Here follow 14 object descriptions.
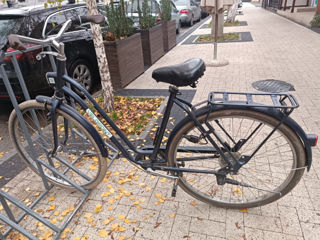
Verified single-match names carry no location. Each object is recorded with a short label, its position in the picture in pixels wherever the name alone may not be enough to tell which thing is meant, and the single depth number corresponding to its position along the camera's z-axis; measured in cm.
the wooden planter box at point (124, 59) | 518
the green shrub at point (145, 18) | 682
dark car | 388
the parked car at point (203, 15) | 1885
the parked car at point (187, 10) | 1372
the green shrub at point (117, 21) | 546
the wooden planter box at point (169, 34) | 846
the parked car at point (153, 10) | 794
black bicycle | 187
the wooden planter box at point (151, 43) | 690
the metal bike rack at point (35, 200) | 201
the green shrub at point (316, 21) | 1089
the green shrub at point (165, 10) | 829
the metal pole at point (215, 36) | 606
